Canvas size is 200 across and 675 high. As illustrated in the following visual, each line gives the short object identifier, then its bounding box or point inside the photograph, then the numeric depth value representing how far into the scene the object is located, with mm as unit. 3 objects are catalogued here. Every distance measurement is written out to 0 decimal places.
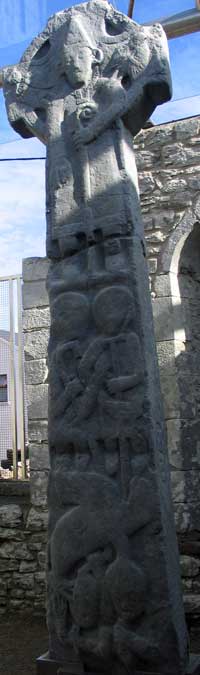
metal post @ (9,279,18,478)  5203
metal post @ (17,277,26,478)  5215
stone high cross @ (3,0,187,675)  2480
